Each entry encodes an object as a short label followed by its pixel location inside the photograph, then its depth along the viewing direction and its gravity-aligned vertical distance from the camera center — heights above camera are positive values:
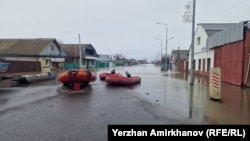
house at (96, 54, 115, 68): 80.56 -0.83
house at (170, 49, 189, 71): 52.13 -0.66
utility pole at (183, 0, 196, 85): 17.84 +1.17
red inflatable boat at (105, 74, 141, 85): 17.66 -1.52
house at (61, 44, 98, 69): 56.43 +1.48
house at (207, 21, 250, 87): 16.23 +0.58
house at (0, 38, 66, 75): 36.74 +1.32
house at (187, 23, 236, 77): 27.42 +1.64
